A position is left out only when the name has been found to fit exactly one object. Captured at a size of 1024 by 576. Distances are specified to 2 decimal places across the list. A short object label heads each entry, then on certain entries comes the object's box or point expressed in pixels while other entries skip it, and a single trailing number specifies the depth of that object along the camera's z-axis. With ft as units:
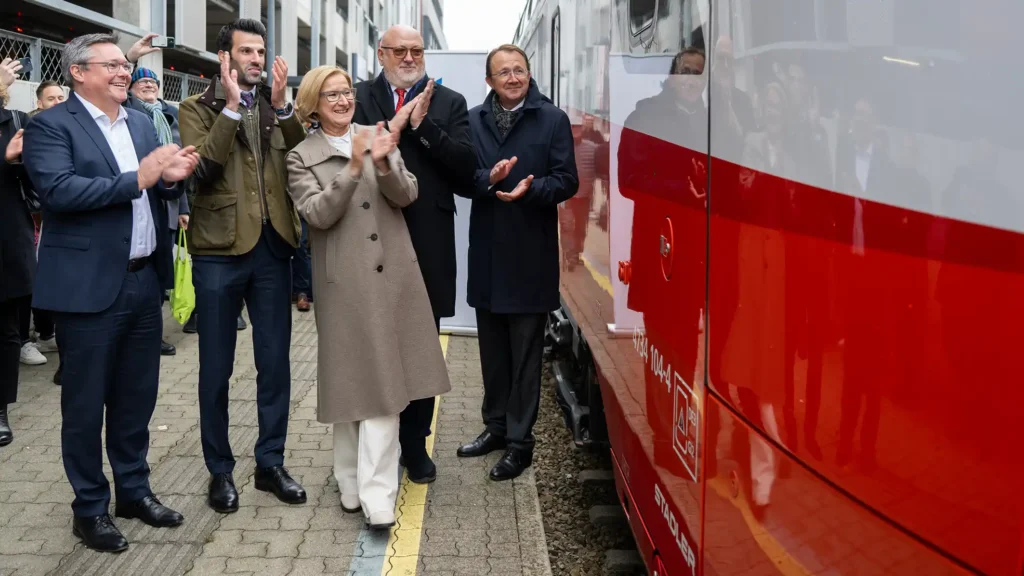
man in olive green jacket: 12.62
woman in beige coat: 12.30
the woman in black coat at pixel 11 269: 16.46
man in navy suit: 11.27
